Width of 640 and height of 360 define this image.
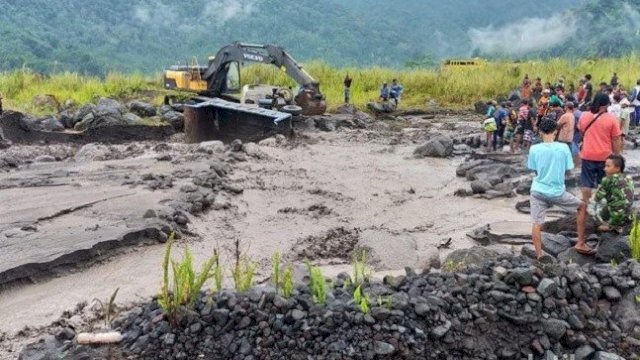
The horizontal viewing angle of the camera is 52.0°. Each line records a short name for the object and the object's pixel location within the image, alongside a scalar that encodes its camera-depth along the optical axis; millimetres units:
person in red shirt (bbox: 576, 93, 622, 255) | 6918
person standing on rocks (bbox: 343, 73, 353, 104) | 20591
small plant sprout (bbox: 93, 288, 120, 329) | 4789
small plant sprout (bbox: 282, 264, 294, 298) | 4555
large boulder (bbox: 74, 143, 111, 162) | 12047
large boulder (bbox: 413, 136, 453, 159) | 12992
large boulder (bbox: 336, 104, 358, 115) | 18797
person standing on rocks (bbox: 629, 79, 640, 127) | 14392
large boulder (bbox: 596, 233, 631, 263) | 5660
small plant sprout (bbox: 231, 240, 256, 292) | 4668
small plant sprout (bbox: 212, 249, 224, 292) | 4594
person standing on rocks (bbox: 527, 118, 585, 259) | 5750
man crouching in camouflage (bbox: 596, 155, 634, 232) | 5824
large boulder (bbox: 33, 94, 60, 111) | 18188
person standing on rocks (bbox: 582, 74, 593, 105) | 15035
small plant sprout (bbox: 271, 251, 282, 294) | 4559
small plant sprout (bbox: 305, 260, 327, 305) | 4480
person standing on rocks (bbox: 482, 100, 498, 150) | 12539
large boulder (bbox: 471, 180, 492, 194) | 9477
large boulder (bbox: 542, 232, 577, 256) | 6320
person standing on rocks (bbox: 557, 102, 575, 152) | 8867
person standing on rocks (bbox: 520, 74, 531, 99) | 18067
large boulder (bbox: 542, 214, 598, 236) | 6958
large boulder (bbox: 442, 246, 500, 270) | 5500
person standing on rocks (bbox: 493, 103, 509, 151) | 12755
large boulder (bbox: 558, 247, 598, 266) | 5922
